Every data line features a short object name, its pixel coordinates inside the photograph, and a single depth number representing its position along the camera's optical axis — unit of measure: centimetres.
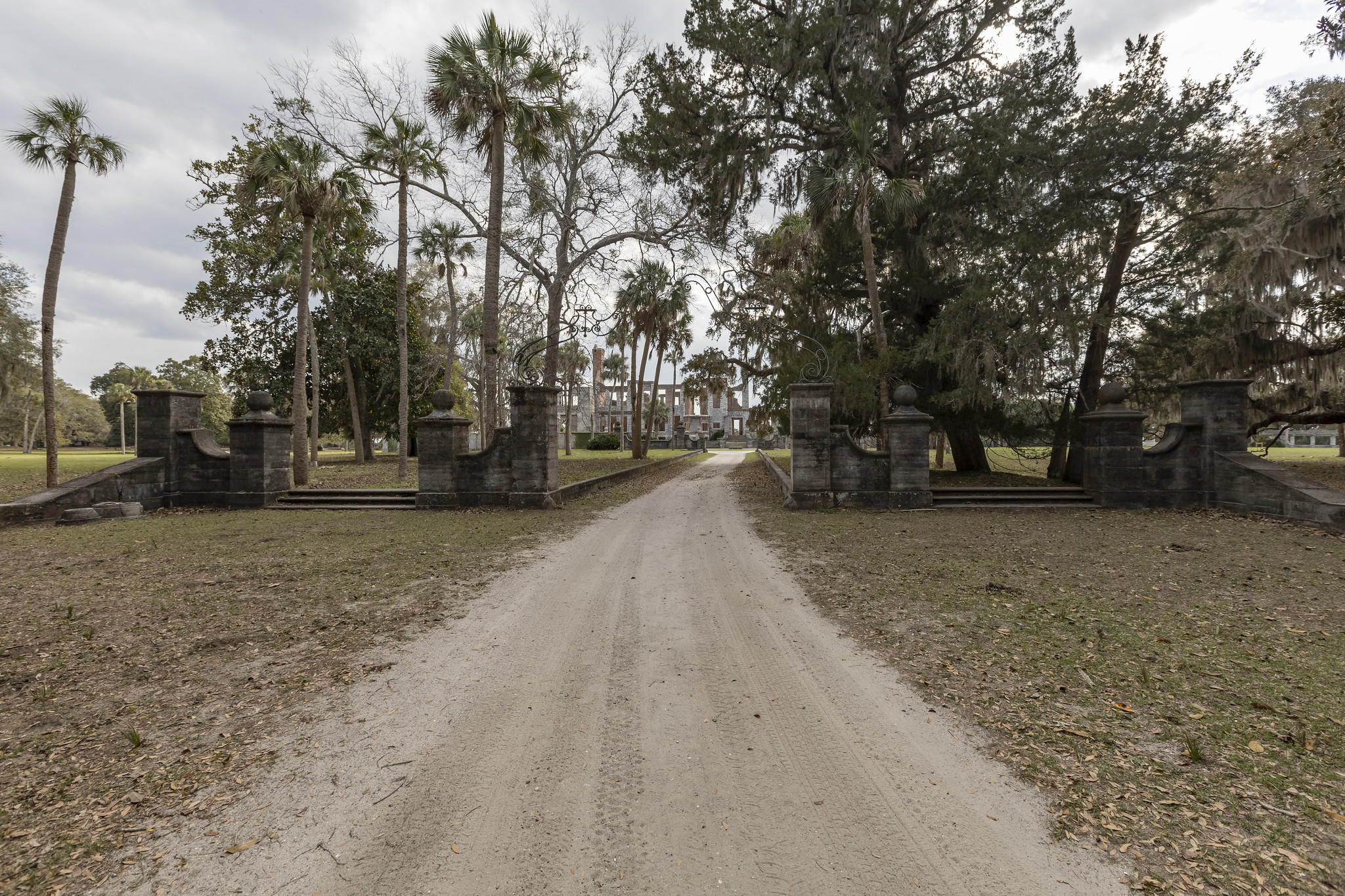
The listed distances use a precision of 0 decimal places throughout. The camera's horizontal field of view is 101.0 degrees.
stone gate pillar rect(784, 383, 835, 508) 1168
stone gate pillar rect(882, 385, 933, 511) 1148
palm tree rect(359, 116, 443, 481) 1652
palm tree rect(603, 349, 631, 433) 5922
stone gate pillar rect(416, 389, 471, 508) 1194
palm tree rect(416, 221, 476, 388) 2223
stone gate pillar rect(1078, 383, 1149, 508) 1119
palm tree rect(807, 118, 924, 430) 1282
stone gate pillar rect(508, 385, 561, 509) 1189
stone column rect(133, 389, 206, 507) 1159
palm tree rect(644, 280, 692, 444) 2727
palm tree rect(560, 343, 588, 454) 2388
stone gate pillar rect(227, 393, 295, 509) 1205
